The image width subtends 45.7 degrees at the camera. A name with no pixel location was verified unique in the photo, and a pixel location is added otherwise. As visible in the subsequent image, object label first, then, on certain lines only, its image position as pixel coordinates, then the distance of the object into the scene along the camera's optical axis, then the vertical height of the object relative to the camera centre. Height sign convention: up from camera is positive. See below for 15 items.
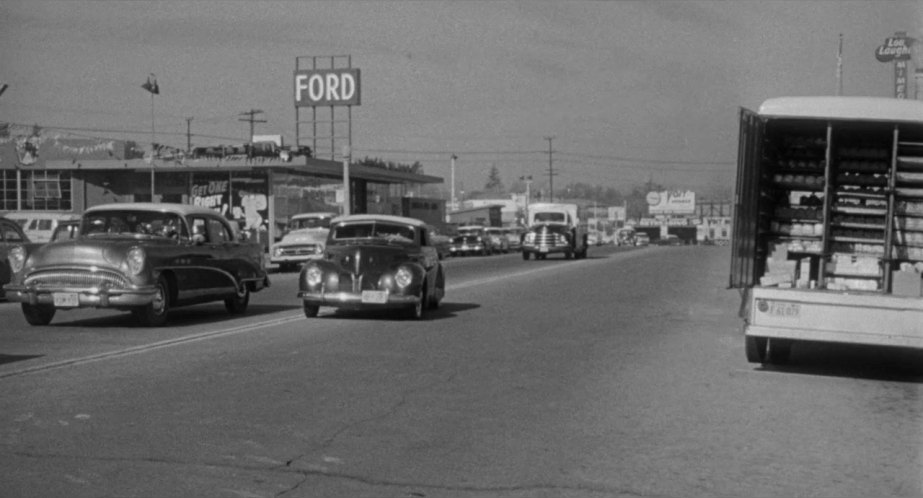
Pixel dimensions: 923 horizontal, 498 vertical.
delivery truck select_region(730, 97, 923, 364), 10.63 -0.41
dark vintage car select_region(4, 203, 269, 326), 13.85 -1.16
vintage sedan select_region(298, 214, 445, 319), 15.44 -1.38
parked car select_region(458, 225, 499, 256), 62.41 -3.11
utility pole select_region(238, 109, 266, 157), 89.43 +5.32
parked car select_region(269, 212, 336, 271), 34.91 -2.15
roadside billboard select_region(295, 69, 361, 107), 54.84 +4.66
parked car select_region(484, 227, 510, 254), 66.62 -3.56
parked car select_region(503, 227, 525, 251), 72.28 -3.70
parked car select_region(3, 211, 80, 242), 37.97 -1.69
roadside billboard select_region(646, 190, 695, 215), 156.60 -2.43
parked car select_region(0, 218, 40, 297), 20.38 -1.20
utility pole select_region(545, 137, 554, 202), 122.20 +1.14
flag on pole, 54.03 +4.52
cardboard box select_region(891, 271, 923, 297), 11.72 -1.04
